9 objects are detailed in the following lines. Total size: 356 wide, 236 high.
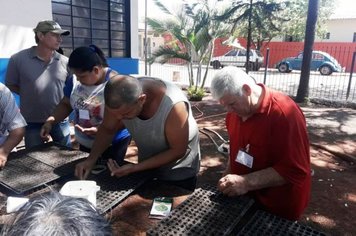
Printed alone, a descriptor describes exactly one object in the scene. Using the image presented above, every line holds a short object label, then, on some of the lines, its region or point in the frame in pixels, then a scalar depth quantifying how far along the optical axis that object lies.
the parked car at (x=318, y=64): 17.56
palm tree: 8.37
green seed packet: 1.40
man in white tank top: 1.56
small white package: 1.38
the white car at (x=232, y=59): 19.81
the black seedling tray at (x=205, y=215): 1.17
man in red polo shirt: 1.49
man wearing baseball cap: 2.80
